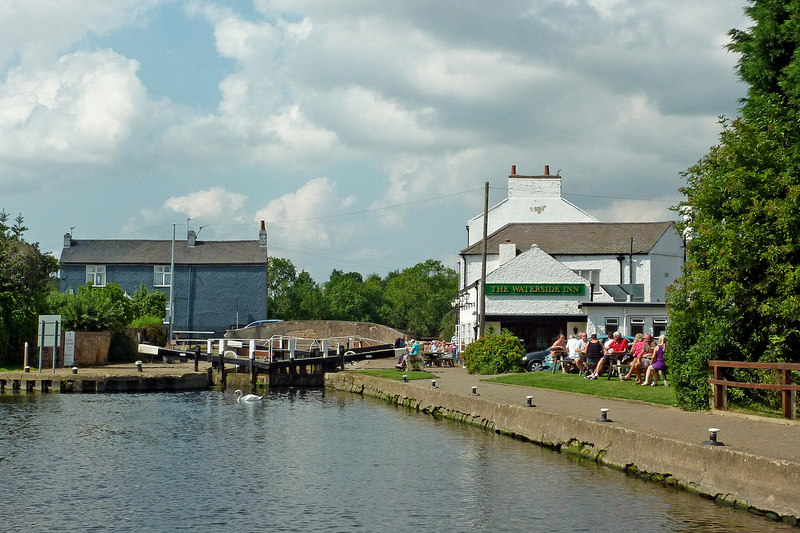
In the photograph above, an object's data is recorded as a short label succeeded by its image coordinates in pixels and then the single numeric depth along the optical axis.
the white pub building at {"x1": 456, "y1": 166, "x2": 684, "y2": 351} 49.44
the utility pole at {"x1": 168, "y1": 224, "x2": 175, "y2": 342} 72.76
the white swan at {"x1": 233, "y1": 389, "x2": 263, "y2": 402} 33.66
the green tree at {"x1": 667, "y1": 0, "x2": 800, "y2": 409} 18.52
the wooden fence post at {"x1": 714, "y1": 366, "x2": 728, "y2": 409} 18.88
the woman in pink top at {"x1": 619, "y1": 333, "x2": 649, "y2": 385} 26.86
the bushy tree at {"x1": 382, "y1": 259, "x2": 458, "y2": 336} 122.25
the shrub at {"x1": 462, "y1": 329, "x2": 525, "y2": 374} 34.97
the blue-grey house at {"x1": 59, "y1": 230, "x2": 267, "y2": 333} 77.69
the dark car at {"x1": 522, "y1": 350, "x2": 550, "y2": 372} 37.84
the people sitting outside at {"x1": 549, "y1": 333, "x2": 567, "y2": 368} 33.81
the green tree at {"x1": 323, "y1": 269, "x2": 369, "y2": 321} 108.88
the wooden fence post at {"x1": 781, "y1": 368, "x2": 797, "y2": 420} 16.82
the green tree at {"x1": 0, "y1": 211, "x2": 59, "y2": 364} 40.94
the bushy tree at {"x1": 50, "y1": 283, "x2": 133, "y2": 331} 45.00
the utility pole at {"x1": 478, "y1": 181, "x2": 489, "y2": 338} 43.94
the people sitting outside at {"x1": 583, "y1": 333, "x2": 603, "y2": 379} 29.52
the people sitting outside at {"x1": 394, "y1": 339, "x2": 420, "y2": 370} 41.62
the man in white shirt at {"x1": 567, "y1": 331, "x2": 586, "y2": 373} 31.64
